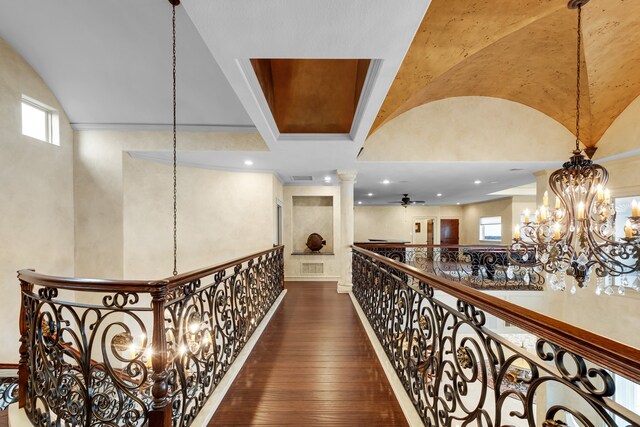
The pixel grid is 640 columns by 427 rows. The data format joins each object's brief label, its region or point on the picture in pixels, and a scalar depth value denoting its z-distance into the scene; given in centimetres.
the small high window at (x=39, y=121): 375
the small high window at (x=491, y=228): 1080
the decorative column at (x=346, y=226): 547
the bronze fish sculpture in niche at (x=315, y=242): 744
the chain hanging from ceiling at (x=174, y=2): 255
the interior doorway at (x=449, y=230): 1327
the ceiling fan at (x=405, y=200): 956
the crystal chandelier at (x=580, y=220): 264
